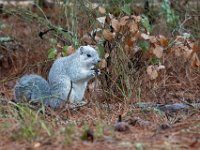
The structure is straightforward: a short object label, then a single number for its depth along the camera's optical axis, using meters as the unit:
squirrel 11.57
